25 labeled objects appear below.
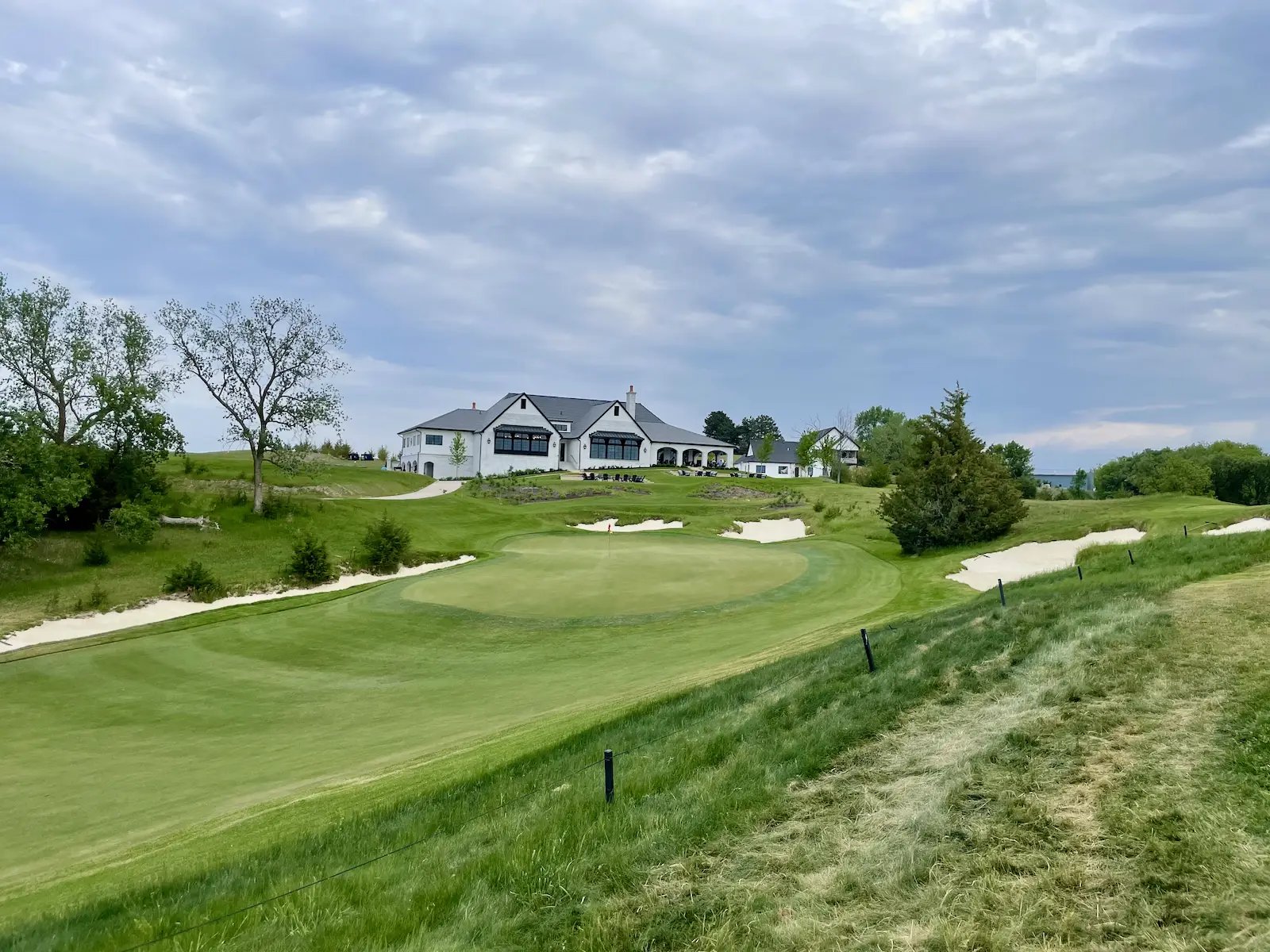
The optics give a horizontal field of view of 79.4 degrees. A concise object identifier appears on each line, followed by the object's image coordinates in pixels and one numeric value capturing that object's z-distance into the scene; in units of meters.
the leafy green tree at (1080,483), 81.50
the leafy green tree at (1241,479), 65.31
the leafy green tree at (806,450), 90.69
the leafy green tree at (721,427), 144.00
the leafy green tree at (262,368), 41.41
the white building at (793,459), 104.75
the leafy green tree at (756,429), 146.88
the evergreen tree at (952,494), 33.06
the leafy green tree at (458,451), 81.56
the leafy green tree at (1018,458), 91.25
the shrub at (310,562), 32.38
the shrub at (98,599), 27.48
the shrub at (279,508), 40.84
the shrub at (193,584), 29.55
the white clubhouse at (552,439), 83.94
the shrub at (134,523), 32.25
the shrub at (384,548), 34.62
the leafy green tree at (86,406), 34.84
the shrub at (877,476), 71.94
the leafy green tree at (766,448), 101.38
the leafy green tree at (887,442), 97.06
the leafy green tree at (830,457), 87.19
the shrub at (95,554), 31.61
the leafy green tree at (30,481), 29.09
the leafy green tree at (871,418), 139.71
